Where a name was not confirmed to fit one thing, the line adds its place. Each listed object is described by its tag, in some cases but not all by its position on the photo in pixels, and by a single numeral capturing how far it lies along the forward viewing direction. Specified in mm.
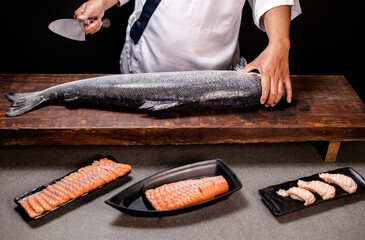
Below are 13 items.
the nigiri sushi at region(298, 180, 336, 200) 1666
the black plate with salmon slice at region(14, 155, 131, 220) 1516
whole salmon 1951
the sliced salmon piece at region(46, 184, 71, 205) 1553
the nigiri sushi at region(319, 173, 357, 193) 1711
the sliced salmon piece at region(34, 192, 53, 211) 1521
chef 2018
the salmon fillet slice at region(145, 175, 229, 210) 1529
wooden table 1836
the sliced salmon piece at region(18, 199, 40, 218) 1490
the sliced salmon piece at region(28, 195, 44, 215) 1502
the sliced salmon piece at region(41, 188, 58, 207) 1537
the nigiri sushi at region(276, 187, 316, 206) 1619
